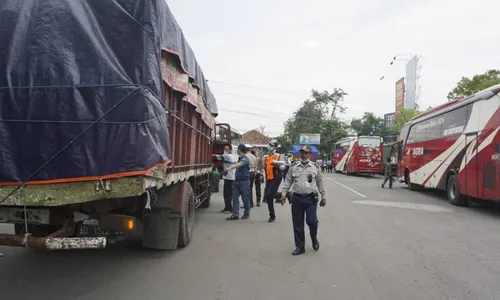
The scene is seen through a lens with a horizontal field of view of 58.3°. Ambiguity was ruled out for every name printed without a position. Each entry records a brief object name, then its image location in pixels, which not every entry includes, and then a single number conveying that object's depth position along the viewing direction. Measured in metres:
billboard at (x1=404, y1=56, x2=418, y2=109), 52.19
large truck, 4.16
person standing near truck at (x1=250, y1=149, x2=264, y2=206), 12.31
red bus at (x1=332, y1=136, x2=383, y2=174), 31.94
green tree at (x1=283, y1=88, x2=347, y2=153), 66.50
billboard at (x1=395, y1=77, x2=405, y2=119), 53.96
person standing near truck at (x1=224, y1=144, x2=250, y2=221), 9.66
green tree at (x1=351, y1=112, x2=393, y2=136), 62.54
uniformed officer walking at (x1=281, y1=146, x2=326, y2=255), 6.62
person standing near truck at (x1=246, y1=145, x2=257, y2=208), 11.35
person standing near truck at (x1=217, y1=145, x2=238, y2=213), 10.69
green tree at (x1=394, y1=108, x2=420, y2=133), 46.03
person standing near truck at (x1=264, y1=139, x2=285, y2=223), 9.60
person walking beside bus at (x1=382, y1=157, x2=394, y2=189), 19.93
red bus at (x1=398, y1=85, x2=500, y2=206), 11.15
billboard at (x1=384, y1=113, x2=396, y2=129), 65.34
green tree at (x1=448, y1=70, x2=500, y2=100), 31.28
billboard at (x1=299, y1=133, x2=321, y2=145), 62.09
